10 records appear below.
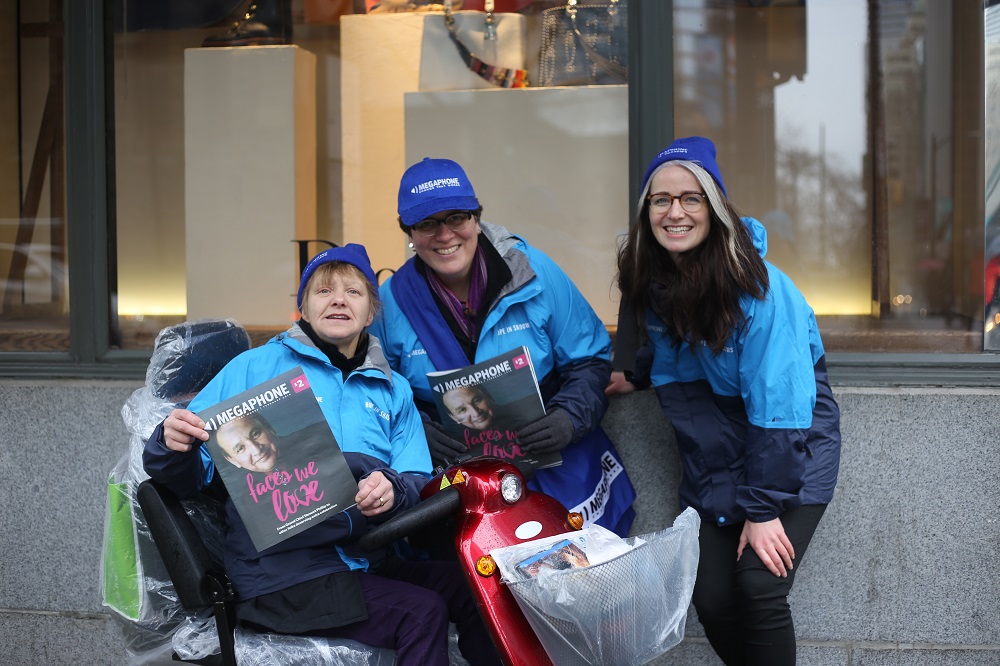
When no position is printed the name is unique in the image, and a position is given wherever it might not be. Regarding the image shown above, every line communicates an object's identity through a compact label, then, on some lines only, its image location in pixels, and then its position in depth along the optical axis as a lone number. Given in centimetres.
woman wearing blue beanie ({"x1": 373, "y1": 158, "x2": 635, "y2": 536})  312
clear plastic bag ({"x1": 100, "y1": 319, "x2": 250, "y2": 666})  277
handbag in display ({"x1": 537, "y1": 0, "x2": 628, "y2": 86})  416
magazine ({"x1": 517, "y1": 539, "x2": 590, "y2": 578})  238
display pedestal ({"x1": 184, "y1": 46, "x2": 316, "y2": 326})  468
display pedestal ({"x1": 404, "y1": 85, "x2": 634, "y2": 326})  431
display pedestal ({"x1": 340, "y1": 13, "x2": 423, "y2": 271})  455
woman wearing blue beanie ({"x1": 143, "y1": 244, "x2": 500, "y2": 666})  266
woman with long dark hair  278
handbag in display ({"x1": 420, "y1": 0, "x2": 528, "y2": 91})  445
